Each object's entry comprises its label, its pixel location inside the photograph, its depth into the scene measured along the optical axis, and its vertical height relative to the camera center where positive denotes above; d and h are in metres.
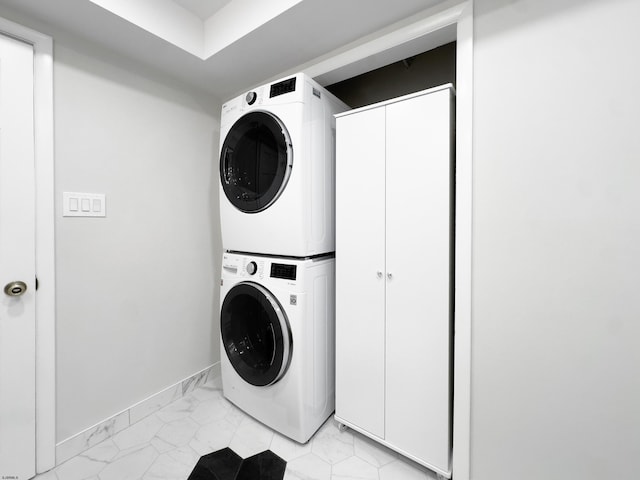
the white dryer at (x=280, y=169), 1.38 +0.38
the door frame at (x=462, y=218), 1.11 +0.08
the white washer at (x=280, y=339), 1.38 -0.58
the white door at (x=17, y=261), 1.15 -0.11
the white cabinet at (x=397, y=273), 1.17 -0.17
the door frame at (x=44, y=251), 1.24 -0.07
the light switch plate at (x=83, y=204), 1.34 +0.17
